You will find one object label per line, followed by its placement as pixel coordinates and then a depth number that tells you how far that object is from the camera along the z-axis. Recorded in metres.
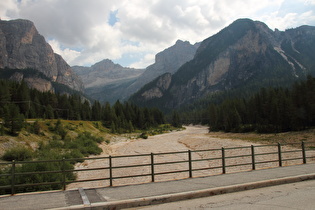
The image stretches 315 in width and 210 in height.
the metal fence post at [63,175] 11.47
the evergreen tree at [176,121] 170.00
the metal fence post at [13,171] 10.53
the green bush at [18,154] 26.72
